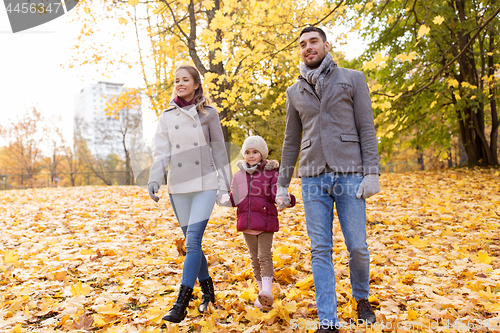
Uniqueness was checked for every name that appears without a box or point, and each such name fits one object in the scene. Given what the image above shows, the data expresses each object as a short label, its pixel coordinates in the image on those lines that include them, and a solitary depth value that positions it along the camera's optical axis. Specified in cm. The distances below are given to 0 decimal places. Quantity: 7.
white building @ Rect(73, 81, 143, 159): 2860
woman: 284
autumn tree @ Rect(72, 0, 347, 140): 720
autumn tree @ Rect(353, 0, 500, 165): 992
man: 249
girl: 302
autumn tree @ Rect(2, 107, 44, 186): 2811
